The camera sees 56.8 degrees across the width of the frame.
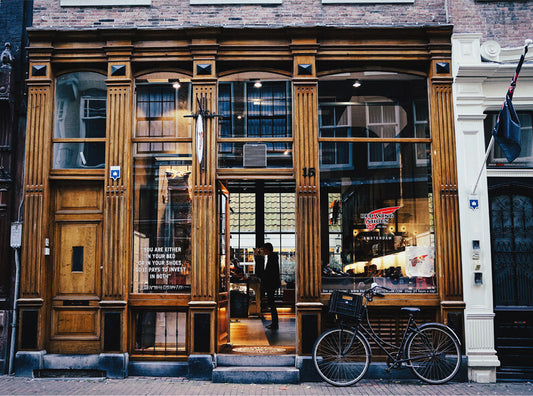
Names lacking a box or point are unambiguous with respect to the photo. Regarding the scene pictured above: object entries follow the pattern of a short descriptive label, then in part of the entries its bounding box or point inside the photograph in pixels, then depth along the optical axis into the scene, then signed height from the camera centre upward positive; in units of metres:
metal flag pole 7.47 +2.47
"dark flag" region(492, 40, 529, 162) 7.61 +1.82
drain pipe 8.35 -1.17
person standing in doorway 11.01 -0.72
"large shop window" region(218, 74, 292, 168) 8.76 +2.26
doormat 8.54 -1.77
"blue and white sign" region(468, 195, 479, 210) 8.38 +0.77
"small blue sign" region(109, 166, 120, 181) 8.59 +1.37
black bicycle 7.65 -1.59
